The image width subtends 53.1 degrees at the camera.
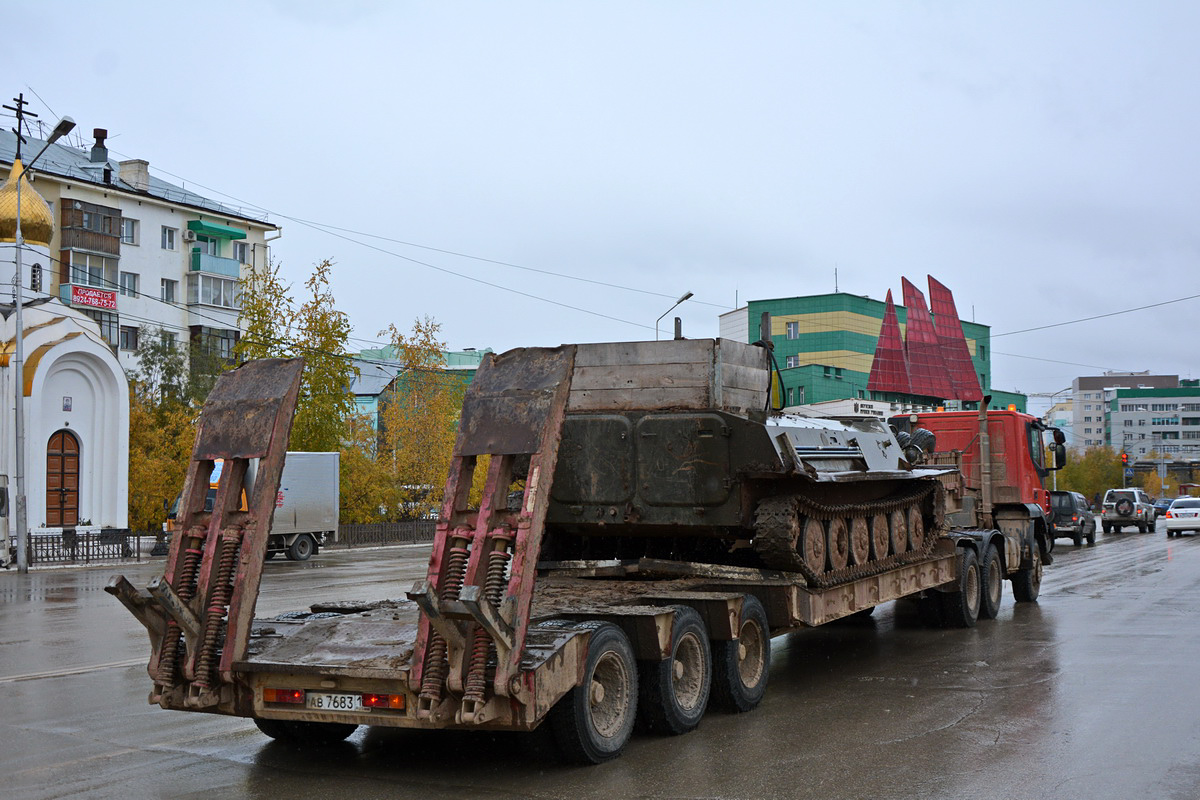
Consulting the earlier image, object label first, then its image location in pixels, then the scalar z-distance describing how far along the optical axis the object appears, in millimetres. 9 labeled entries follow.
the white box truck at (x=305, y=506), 30562
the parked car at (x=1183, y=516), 44906
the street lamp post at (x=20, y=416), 26641
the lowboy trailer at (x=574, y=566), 6695
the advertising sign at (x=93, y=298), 56094
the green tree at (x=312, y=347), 38406
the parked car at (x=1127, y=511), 48750
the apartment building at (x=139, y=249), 57469
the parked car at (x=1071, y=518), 36344
